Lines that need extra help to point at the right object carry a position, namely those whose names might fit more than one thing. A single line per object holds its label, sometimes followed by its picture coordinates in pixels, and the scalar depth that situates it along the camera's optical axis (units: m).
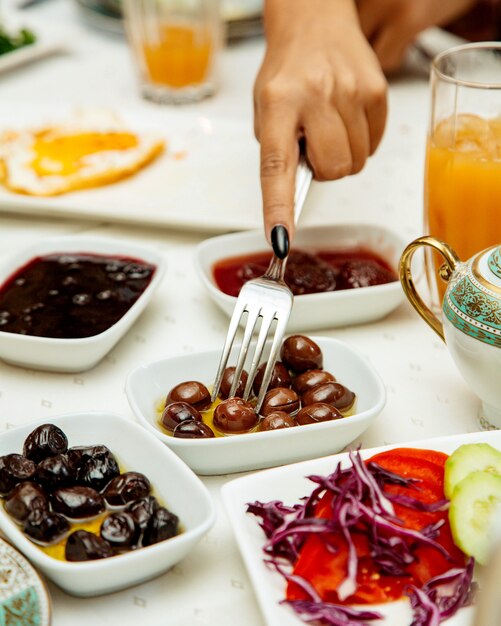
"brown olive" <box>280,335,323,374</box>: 0.57
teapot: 0.51
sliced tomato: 0.45
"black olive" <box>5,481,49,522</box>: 0.47
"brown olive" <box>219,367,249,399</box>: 0.55
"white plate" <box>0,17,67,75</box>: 0.95
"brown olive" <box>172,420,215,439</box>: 0.51
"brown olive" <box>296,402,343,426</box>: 0.52
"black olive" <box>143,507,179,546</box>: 0.47
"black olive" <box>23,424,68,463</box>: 0.50
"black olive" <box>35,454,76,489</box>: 0.49
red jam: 0.64
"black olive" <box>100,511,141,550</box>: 0.46
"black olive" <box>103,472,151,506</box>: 0.48
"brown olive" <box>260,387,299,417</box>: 0.54
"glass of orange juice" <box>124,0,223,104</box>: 0.89
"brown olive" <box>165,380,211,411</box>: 0.54
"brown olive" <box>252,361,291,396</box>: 0.56
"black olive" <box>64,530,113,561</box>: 0.46
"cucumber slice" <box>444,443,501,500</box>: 0.48
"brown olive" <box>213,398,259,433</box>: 0.52
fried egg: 0.75
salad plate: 0.44
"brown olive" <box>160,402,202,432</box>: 0.52
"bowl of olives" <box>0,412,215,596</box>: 0.46
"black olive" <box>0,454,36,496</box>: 0.49
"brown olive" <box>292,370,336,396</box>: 0.55
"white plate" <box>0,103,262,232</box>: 0.72
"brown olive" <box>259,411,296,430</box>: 0.52
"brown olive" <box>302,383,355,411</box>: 0.54
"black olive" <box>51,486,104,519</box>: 0.48
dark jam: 0.60
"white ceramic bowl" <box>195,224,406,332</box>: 0.62
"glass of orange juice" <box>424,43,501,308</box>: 0.59
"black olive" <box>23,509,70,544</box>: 0.47
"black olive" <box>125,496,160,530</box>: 0.47
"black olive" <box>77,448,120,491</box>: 0.49
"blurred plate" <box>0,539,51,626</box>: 0.44
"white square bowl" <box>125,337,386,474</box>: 0.51
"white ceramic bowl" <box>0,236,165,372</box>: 0.58
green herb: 0.96
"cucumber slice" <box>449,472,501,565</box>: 0.46
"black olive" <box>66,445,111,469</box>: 0.50
